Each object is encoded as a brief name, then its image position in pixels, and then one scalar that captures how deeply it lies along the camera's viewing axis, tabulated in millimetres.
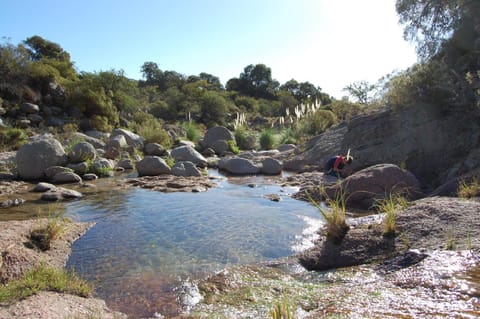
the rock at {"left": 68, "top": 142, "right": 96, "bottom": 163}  11734
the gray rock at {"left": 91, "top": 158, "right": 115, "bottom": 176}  11680
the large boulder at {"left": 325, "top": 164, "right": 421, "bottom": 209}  7789
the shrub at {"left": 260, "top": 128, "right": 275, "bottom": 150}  19891
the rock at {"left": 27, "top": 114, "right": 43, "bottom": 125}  17844
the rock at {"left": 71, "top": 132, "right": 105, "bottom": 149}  14929
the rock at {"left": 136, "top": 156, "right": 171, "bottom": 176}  12242
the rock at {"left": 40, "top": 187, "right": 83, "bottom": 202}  8164
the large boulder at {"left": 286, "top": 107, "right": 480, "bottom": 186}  9406
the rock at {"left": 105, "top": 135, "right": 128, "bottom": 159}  14641
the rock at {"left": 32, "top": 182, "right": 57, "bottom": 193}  9016
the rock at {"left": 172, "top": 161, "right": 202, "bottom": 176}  12131
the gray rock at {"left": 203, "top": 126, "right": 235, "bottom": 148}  18997
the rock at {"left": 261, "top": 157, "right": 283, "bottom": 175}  13484
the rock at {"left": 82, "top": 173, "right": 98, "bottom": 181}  11055
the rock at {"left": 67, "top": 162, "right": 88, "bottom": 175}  11312
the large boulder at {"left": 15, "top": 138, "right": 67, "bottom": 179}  10625
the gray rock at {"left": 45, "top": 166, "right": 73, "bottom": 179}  10750
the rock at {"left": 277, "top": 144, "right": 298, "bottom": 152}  17762
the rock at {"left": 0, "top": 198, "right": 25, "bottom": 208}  7520
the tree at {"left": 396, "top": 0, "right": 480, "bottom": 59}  11484
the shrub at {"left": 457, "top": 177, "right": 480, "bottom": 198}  5754
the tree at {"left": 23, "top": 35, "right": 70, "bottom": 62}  30344
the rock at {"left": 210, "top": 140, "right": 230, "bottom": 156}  18547
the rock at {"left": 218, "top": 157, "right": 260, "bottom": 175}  13383
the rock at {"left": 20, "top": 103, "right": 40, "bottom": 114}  18250
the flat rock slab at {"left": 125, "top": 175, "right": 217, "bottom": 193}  9852
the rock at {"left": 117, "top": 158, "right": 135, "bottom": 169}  13483
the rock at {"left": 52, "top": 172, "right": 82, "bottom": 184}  10406
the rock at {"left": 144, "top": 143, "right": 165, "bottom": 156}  16000
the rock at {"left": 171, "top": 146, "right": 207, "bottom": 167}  14492
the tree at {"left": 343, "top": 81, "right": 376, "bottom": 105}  21162
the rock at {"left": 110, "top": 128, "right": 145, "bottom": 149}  16391
